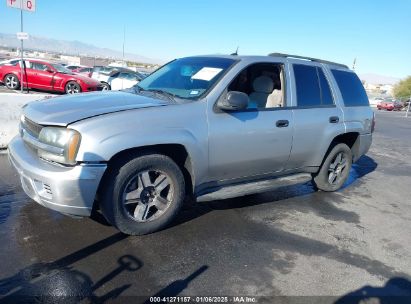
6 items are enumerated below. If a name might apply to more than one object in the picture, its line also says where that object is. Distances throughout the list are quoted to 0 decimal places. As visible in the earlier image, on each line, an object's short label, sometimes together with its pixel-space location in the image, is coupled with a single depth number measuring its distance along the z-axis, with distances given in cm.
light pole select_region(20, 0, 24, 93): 980
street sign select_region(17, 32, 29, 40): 1173
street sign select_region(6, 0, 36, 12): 961
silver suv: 326
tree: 7369
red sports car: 1544
